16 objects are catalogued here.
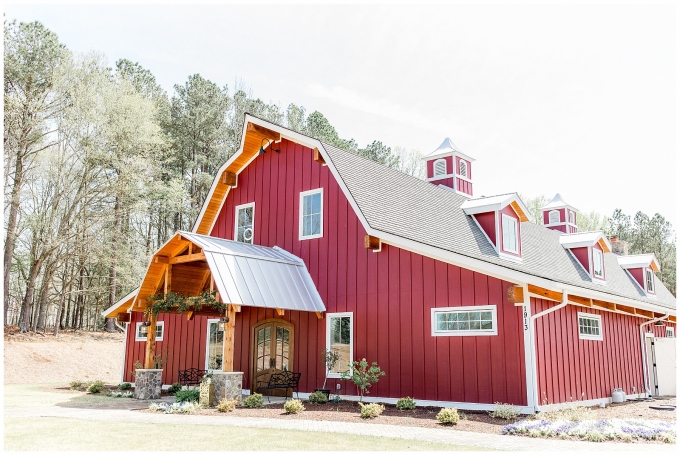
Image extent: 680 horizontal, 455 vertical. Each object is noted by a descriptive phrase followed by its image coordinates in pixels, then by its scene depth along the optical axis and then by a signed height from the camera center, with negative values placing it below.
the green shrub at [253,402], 11.54 -1.25
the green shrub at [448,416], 9.30 -1.23
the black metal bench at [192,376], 15.52 -1.00
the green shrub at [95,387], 15.73 -1.32
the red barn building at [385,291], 11.40 +1.08
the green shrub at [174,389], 15.43 -1.33
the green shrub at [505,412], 10.15 -1.26
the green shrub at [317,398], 12.34 -1.24
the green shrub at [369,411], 9.99 -1.23
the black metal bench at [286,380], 13.46 -0.94
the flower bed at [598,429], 8.07 -1.28
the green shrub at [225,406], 10.76 -1.24
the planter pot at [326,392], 12.72 -1.14
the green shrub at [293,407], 10.50 -1.22
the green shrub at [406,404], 11.30 -1.25
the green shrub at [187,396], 11.85 -1.17
